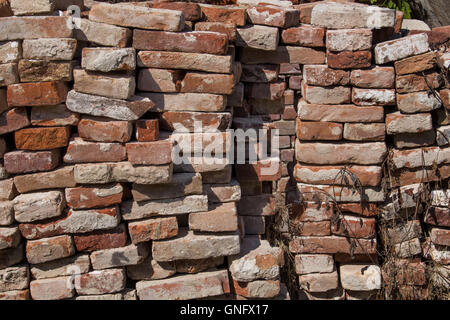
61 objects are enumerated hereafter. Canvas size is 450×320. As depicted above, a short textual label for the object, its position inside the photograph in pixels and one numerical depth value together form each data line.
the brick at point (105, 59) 2.90
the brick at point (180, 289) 3.23
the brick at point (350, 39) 3.41
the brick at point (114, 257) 3.17
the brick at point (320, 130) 3.54
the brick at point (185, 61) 3.09
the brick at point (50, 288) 3.16
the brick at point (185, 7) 3.26
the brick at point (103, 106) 2.97
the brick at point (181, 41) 3.05
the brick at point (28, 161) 3.04
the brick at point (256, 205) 3.62
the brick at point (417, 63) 3.40
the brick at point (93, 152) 3.04
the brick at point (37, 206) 3.05
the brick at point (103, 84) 2.95
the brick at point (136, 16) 3.00
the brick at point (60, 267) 3.19
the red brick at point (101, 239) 3.17
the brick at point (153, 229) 3.16
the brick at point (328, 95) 3.51
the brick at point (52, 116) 3.03
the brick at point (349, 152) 3.55
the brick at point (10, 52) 2.93
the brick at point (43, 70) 2.94
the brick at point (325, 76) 3.49
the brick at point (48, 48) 2.93
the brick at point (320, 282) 3.72
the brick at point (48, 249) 3.11
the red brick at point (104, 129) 3.00
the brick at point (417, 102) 3.46
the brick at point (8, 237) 3.04
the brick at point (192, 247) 3.18
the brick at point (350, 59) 3.44
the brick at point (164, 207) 3.16
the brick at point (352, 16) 3.43
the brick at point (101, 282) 3.19
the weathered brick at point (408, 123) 3.50
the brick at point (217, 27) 3.29
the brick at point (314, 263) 3.73
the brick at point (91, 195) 3.08
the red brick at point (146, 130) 3.02
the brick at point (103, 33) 2.98
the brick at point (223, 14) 3.39
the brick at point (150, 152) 3.00
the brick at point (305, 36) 3.54
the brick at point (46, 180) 3.07
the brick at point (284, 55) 3.59
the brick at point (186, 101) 3.19
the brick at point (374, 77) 3.46
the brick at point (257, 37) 3.47
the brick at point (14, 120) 3.01
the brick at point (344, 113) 3.51
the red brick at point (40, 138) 3.03
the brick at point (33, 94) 2.95
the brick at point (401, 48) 3.41
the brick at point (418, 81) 3.44
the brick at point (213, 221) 3.20
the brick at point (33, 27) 2.92
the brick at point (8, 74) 2.93
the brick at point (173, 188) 3.12
